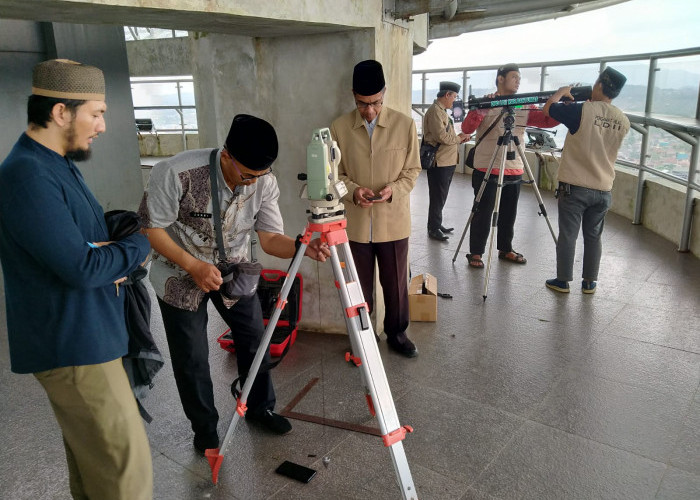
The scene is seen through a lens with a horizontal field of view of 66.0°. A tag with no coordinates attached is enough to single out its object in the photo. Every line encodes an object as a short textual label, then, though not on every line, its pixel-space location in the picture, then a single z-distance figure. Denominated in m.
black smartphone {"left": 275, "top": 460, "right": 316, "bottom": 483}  2.64
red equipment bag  3.82
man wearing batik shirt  2.29
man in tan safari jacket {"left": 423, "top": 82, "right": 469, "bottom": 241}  6.38
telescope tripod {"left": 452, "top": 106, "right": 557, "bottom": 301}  4.82
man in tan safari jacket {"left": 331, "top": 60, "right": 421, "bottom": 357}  3.49
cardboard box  4.34
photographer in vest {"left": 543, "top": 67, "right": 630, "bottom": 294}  4.47
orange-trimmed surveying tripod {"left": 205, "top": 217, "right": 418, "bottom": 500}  2.14
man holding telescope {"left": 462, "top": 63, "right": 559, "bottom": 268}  5.25
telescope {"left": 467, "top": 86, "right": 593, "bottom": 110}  4.59
